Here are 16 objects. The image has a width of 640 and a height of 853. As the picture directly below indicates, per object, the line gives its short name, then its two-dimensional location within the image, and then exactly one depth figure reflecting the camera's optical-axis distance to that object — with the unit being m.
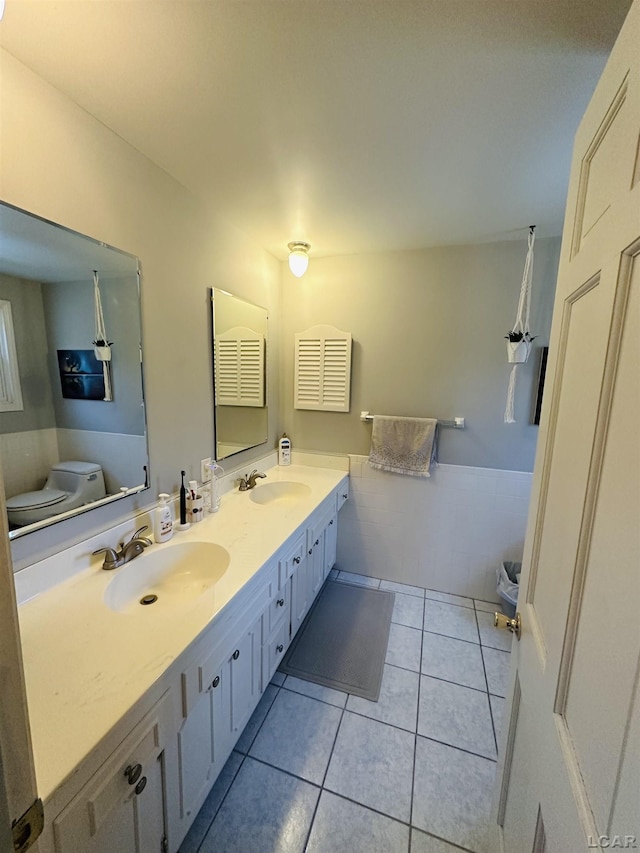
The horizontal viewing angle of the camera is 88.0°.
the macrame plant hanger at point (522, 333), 1.92
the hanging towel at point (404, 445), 2.22
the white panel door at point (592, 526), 0.43
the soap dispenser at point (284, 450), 2.51
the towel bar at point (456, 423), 2.18
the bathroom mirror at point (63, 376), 0.97
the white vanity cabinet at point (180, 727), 0.64
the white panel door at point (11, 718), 0.37
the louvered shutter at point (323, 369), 2.35
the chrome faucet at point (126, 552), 1.17
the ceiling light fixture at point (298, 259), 1.95
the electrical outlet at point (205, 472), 1.71
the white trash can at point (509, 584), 2.03
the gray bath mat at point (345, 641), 1.71
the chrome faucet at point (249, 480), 2.00
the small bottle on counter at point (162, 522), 1.35
